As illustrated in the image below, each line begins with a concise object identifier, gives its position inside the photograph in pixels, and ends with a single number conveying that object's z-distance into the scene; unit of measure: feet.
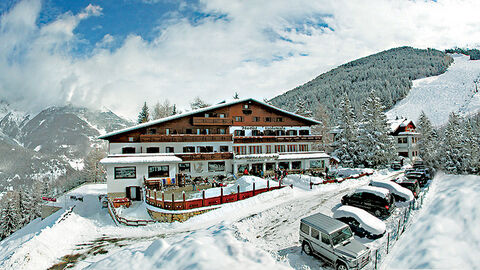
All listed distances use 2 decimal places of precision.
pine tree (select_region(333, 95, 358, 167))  153.69
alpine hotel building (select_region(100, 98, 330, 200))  107.14
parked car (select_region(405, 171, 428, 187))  91.71
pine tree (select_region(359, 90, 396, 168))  146.82
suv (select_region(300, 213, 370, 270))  36.88
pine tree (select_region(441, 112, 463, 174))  117.50
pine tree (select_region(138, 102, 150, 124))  205.90
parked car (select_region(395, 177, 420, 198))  74.89
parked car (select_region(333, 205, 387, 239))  48.08
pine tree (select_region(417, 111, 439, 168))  196.65
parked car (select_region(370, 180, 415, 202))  67.56
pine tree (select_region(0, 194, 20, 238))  171.01
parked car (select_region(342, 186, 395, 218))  59.52
